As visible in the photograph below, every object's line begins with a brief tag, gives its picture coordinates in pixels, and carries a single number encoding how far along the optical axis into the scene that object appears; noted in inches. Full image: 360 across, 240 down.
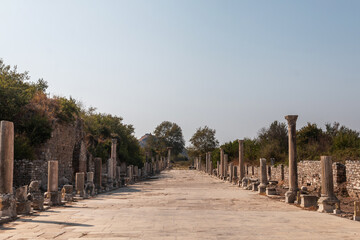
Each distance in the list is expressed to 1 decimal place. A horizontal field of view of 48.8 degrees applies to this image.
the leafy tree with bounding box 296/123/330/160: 1263.5
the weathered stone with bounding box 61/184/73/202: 632.4
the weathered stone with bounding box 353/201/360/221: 433.7
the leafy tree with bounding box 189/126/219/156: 3472.0
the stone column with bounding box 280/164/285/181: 1153.4
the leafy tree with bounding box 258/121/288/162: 1576.0
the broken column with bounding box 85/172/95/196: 781.3
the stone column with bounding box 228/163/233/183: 1343.5
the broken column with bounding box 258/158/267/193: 857.5
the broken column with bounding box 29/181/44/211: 503.8
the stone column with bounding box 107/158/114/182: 1055.4
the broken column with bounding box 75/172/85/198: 730.7
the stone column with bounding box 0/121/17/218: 418.3
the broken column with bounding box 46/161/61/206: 569.6
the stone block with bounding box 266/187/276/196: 788.6
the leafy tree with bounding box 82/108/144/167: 1493.6
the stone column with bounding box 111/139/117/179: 1116.4
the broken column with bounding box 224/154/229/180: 1491.1
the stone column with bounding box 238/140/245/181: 1132.5
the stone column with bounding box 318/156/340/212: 513.3
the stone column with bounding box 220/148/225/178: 1551.4
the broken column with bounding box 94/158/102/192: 966.4
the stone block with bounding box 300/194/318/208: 565.3
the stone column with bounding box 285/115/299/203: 654.5
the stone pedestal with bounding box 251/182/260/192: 935.0
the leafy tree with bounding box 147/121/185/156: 4426.7
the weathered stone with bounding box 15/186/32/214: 461.1
